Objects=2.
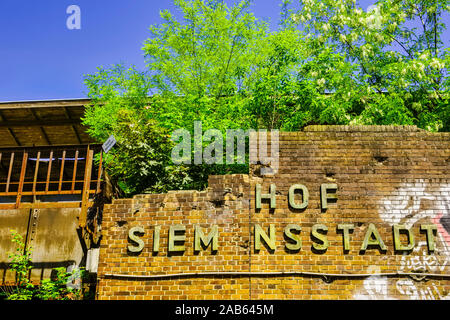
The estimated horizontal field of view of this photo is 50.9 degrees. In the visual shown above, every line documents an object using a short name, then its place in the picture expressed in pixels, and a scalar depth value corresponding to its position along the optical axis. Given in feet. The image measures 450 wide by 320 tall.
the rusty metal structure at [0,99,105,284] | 34.47
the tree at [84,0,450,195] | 37.65
